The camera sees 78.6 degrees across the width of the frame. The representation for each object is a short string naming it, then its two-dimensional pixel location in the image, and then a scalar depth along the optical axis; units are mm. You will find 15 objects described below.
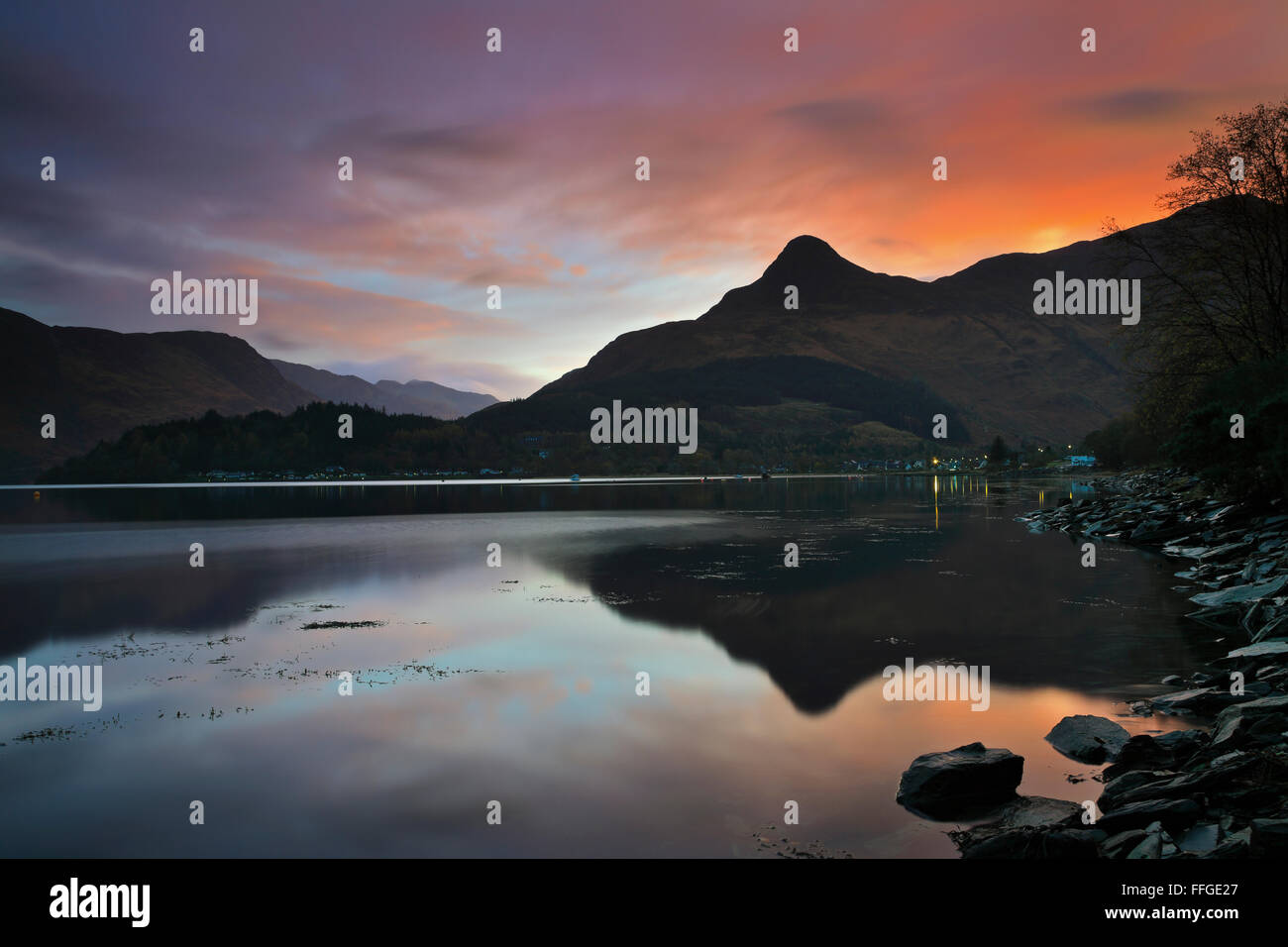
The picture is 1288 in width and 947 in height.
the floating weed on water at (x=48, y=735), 14805
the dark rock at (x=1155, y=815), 9539
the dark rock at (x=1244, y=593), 22867
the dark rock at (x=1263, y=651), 16250
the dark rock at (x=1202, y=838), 8891
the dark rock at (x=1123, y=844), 8961
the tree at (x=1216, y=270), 43781
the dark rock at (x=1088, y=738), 12766
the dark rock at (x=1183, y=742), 12227
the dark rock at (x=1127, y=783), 10797
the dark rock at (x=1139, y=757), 12000
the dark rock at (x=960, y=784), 11133
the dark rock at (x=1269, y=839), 8125
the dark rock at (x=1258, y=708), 12898
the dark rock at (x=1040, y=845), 8883
